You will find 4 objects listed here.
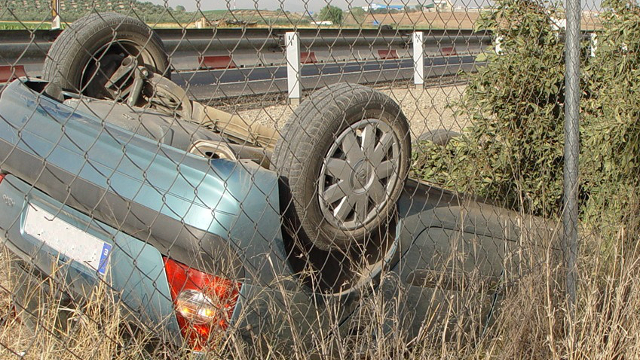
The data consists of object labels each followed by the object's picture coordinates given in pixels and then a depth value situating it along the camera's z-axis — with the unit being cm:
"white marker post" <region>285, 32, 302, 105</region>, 853
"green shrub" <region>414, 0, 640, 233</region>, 426
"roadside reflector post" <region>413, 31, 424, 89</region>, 1110
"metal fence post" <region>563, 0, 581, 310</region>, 324
